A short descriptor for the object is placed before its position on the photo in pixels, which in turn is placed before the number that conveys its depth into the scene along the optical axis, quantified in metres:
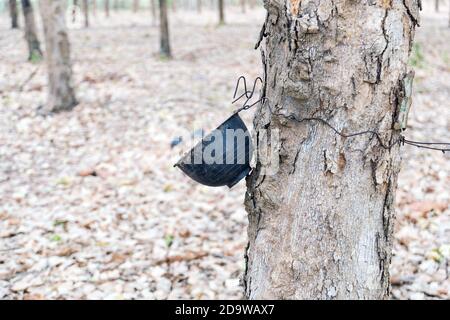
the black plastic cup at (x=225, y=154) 1.85
